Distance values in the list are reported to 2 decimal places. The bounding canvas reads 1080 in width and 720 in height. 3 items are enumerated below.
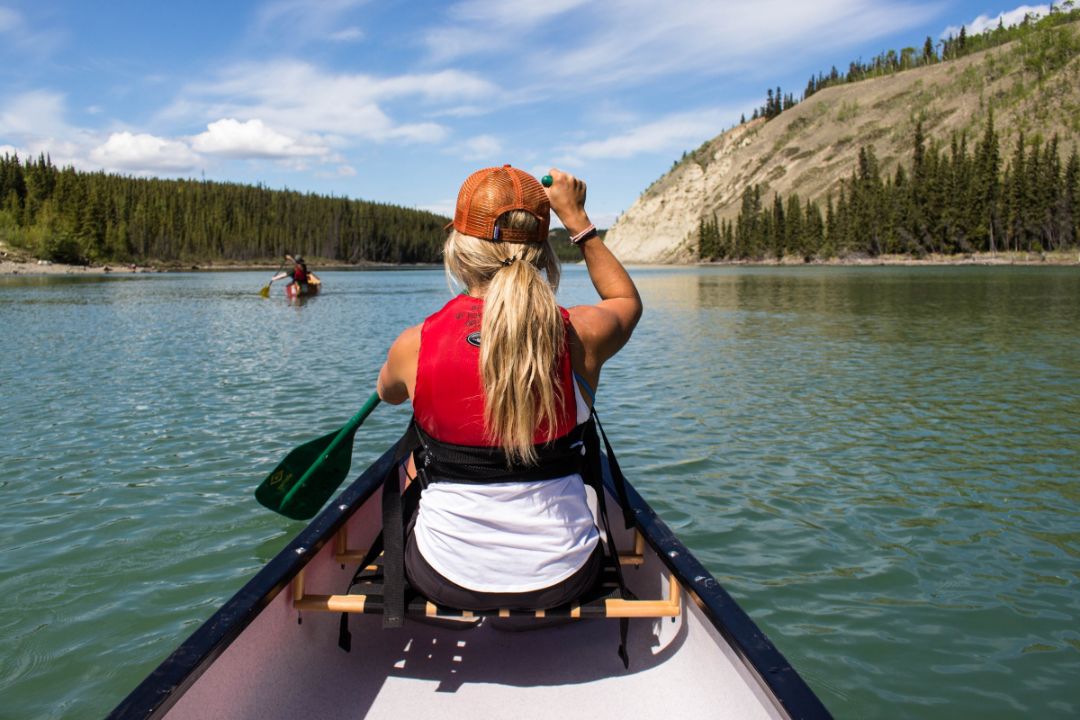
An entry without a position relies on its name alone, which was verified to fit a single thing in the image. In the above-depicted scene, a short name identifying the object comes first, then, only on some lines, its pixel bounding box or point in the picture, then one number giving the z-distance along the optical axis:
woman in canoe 2.69
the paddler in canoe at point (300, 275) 36.81
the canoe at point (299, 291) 37.25
